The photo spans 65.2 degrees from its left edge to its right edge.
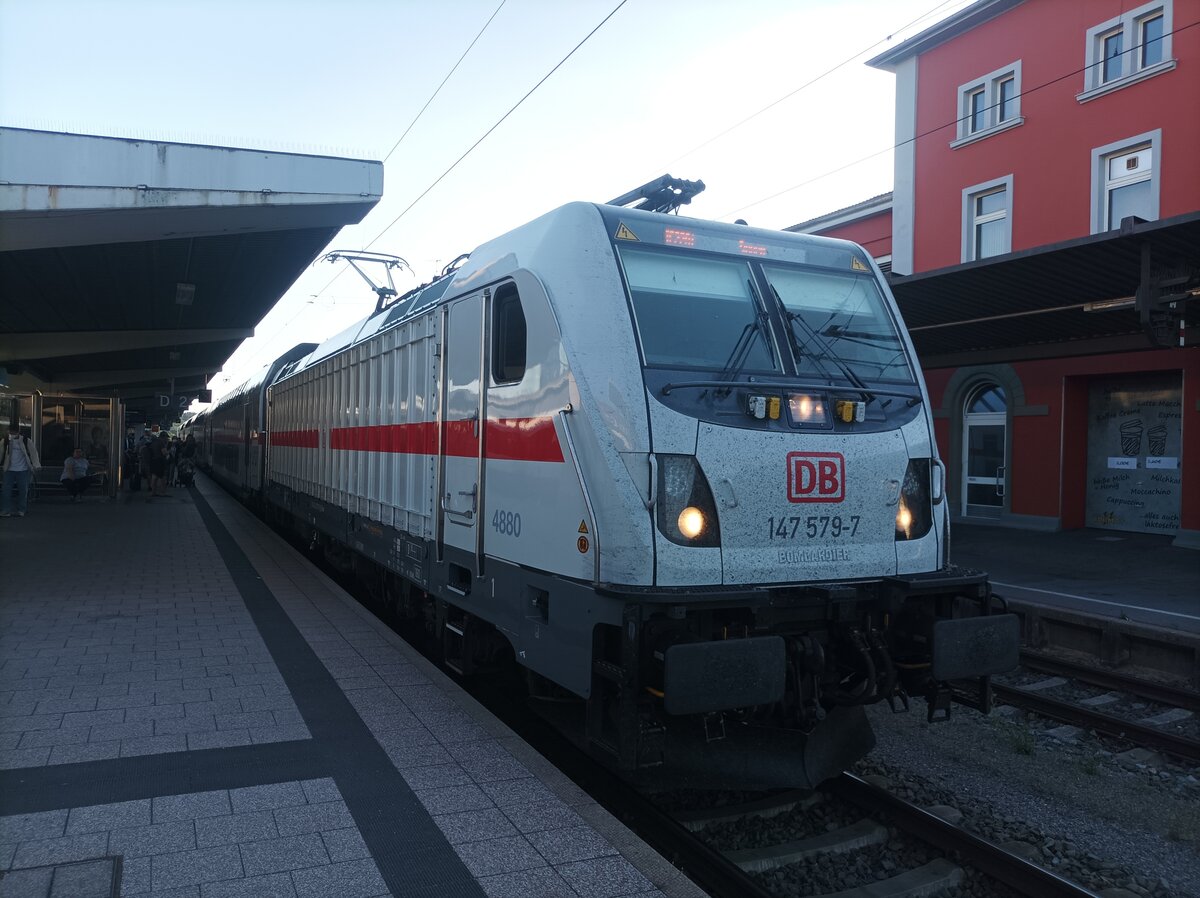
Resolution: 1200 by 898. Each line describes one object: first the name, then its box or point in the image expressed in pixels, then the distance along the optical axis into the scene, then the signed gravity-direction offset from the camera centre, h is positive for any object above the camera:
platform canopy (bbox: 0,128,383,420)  8.55 +2.29
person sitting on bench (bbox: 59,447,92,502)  23.39 -1.15
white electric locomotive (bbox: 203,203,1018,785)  4.48 -0.29
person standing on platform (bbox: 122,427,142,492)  30.73 -1.31
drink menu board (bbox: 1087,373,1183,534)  15.50 -0.02
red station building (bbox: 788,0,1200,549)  14.23 +3.97
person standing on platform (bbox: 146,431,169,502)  27.14 -1.10
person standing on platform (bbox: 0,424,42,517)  18.03 -0.80
